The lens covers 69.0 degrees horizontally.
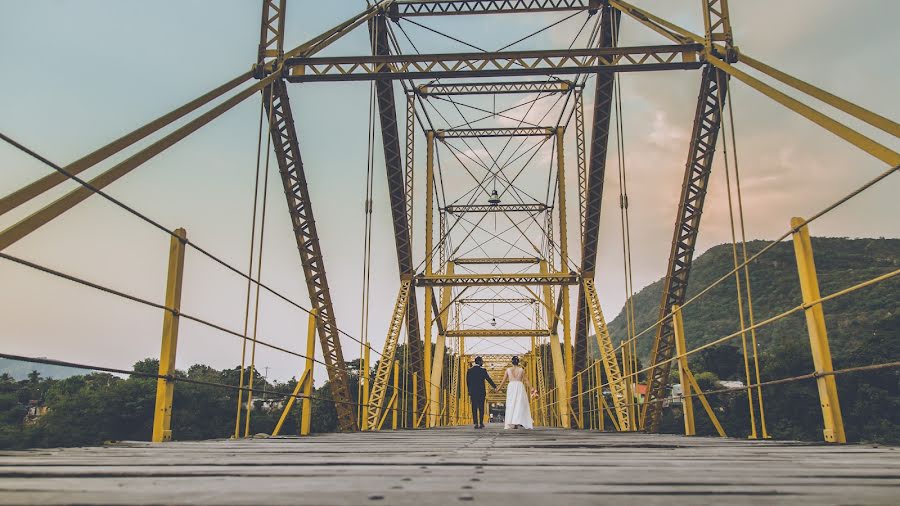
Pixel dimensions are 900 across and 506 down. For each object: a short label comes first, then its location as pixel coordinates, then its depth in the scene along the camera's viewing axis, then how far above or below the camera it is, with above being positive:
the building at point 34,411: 54.34 +1.39
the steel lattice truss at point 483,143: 8.85 +5.49
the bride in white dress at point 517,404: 13.39 +0.25
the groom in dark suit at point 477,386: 12.39 +0.58
